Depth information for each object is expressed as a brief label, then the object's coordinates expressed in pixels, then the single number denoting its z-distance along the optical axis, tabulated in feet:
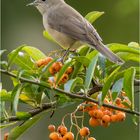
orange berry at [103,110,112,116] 17.52
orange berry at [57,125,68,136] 17.97
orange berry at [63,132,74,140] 17.34
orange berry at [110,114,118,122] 17.42
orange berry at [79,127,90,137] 17.65
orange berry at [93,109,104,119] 17.25
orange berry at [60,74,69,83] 17.81
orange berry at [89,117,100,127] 17.49
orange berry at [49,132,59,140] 17.53
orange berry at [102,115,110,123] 17.29
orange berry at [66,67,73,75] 18.15
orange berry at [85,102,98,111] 17.62
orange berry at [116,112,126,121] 17.47
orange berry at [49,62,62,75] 17.99
